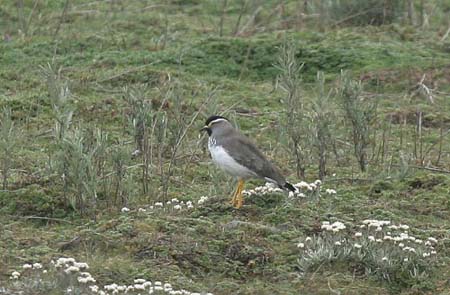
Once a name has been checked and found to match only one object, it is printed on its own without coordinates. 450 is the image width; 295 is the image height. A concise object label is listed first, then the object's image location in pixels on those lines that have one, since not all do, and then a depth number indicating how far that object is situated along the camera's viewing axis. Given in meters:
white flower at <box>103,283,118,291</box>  14.00
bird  17.59
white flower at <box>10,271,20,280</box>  14.43
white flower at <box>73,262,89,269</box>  14.36
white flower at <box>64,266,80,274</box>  14.16
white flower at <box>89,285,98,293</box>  13.85
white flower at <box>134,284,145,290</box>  13.94
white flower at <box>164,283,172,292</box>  14.08
